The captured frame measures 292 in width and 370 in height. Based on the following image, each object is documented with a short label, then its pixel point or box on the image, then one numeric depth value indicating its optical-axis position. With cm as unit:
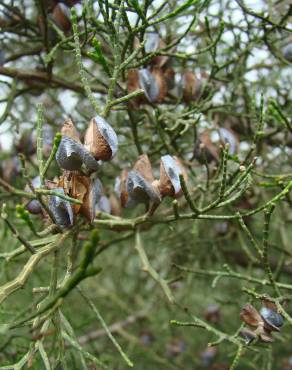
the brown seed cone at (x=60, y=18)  26
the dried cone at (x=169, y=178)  22
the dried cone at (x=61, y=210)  20
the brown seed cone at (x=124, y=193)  23
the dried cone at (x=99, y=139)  20
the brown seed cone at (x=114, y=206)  26
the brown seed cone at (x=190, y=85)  27
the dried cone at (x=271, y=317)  22
